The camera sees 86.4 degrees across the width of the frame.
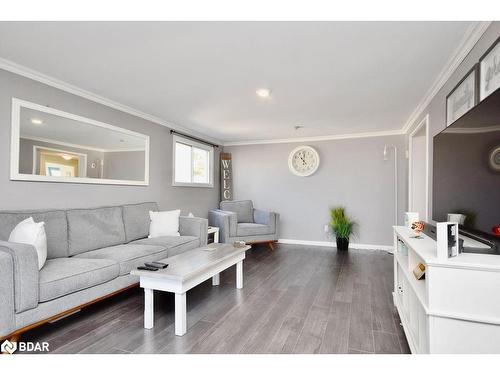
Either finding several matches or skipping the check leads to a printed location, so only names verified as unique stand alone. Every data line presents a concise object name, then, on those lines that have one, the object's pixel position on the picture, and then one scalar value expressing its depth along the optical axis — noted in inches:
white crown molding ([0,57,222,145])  93.8
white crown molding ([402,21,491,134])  70.0
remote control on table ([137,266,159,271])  82.5
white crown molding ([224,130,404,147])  189.6
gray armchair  181.3
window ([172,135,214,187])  184.5
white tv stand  45.4
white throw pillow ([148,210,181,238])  139.9
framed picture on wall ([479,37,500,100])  61.2
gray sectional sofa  66.9
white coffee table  76.6
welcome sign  227.3
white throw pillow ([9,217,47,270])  79.3
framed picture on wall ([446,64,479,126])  72.9
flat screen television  52.9
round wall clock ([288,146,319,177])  208.4
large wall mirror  98.3
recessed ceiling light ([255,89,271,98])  115.0
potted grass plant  189.3
